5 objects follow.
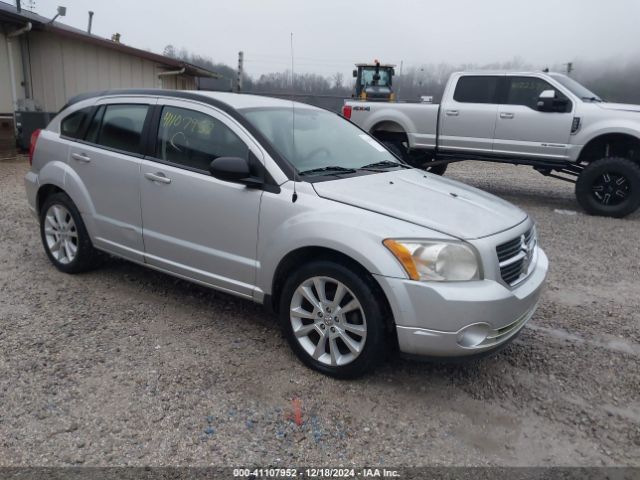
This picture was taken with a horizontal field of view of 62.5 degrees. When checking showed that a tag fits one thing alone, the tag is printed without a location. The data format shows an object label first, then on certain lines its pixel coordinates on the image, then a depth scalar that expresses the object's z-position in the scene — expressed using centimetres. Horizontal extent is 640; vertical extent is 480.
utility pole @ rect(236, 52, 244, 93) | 1282
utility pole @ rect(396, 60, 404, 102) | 2169
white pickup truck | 837
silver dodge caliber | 297
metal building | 1315
